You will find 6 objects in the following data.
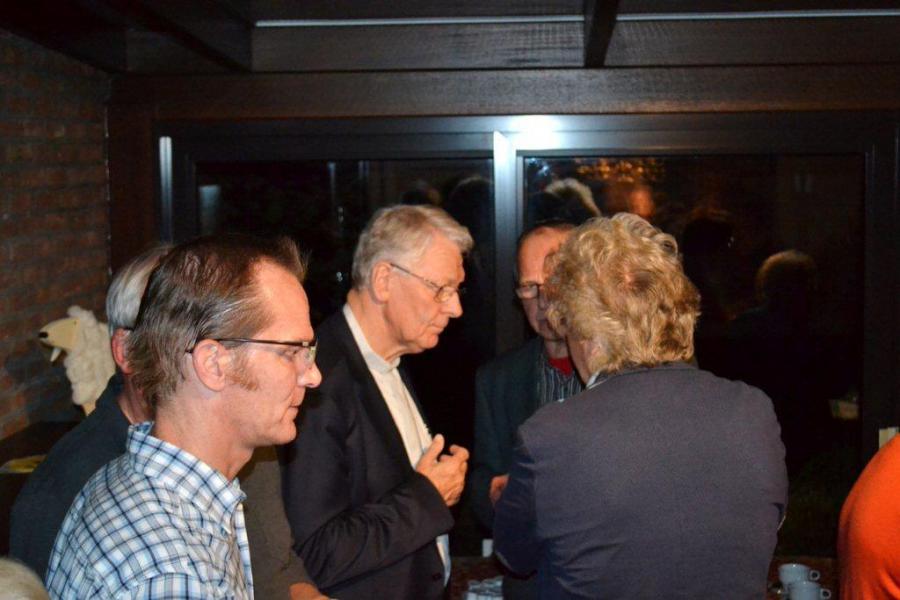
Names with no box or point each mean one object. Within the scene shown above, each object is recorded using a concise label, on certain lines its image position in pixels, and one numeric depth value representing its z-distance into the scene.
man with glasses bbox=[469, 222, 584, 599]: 2.96
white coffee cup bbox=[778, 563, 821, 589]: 3.19
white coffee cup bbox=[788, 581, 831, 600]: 2.97
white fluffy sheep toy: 3.30
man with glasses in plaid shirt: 1.35
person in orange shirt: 1.98
